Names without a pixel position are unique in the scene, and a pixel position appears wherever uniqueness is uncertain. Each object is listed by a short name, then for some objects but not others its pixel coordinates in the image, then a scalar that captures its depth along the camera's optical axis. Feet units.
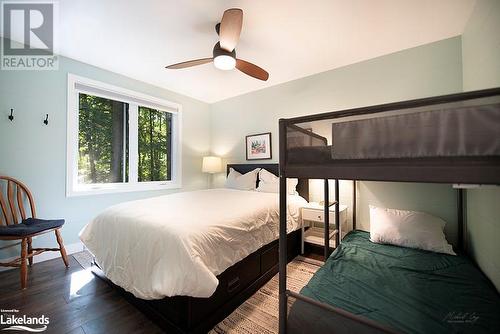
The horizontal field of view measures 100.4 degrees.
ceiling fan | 5.34
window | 9.12
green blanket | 3.41
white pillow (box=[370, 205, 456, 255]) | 6.01
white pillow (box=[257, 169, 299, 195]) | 9.85
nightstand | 7.91
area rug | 4.78
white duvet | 4.12
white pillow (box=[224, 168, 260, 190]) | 11.15
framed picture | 11.77
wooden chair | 6.50
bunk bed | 2.55
